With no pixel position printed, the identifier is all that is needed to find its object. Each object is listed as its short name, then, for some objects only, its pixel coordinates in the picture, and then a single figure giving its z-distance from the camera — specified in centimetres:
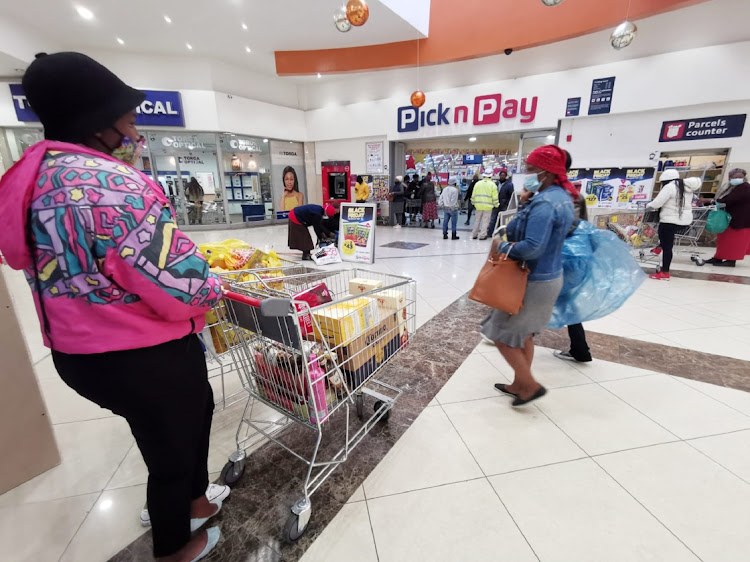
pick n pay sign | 879
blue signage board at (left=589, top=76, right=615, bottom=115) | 776
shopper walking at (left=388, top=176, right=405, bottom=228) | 1084
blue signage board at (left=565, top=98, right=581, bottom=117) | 818
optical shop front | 925
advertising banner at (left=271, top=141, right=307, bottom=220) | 1191
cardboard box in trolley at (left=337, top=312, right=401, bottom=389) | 153
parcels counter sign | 688
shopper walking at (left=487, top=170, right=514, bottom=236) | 874
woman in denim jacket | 182
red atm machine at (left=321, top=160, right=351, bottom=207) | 1209
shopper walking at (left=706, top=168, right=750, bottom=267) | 550
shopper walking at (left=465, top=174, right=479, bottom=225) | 970
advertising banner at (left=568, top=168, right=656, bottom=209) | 781
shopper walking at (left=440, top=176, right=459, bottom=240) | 858
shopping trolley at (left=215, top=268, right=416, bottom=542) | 133
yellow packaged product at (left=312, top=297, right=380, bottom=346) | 145
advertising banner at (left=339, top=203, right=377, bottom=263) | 574
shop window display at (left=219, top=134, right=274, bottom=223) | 1062
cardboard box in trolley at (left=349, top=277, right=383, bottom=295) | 189
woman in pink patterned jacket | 83
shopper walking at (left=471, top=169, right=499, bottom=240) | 827
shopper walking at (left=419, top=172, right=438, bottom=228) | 1020
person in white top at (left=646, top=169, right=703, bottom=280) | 485
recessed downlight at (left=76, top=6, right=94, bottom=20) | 683
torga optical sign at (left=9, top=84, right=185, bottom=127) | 895
